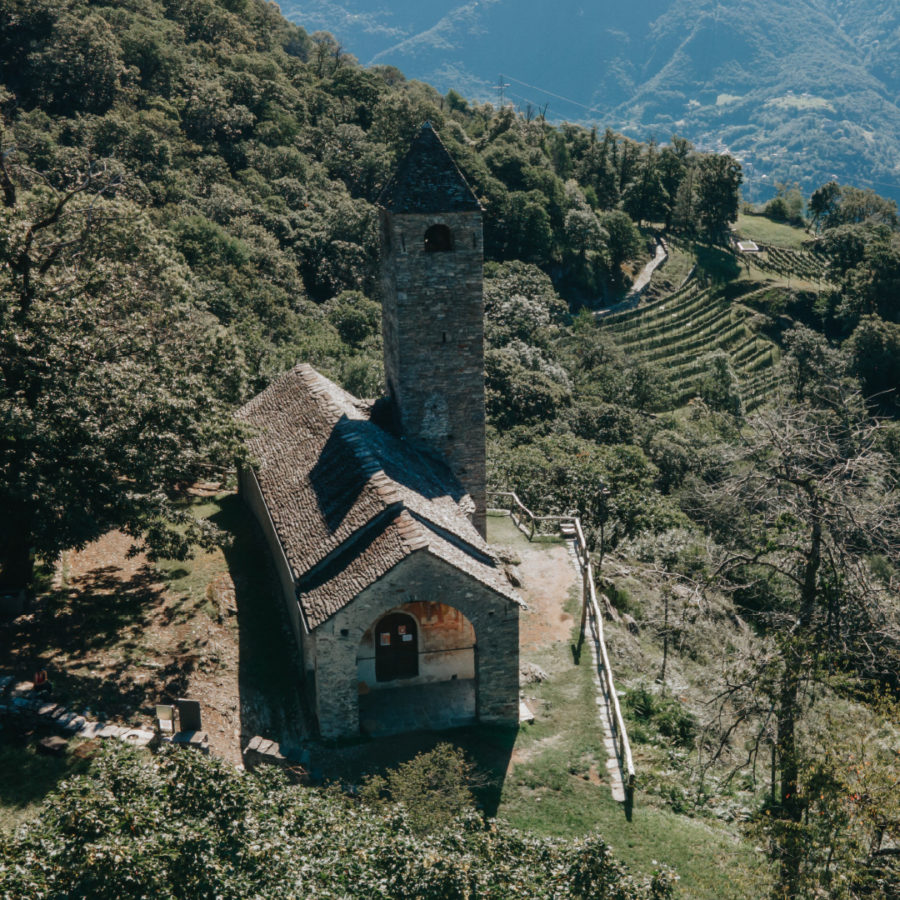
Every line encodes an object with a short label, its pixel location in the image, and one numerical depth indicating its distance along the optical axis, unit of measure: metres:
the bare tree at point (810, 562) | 20.25
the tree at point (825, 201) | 128.88
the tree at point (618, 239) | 99.75
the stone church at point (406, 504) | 22.50
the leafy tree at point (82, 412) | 21.11
